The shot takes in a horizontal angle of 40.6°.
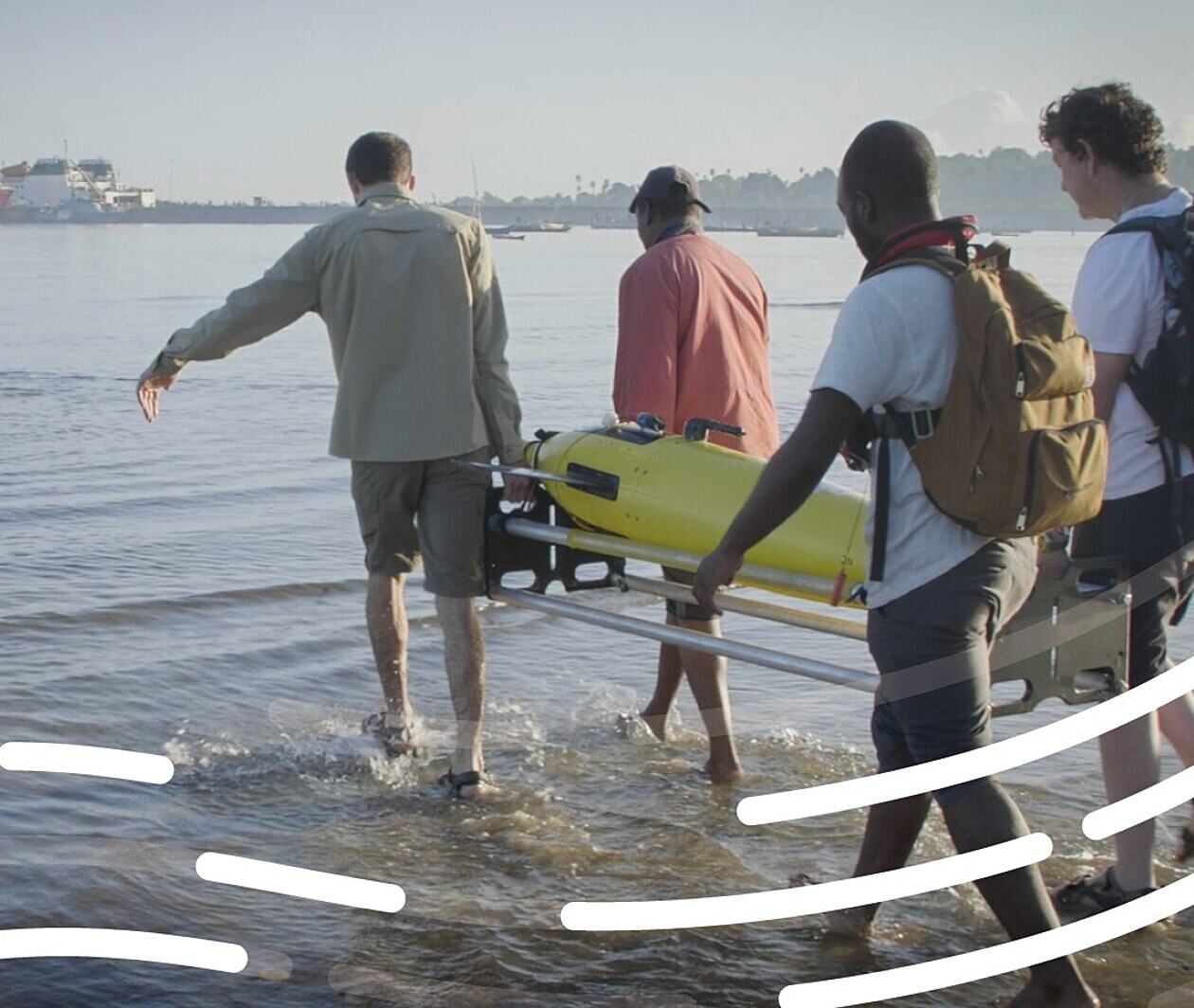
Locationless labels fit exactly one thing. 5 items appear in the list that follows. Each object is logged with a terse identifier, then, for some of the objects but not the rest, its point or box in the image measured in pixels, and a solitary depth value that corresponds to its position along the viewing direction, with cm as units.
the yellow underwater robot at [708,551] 391
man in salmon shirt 528
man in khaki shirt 524
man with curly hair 394
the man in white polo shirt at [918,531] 322
